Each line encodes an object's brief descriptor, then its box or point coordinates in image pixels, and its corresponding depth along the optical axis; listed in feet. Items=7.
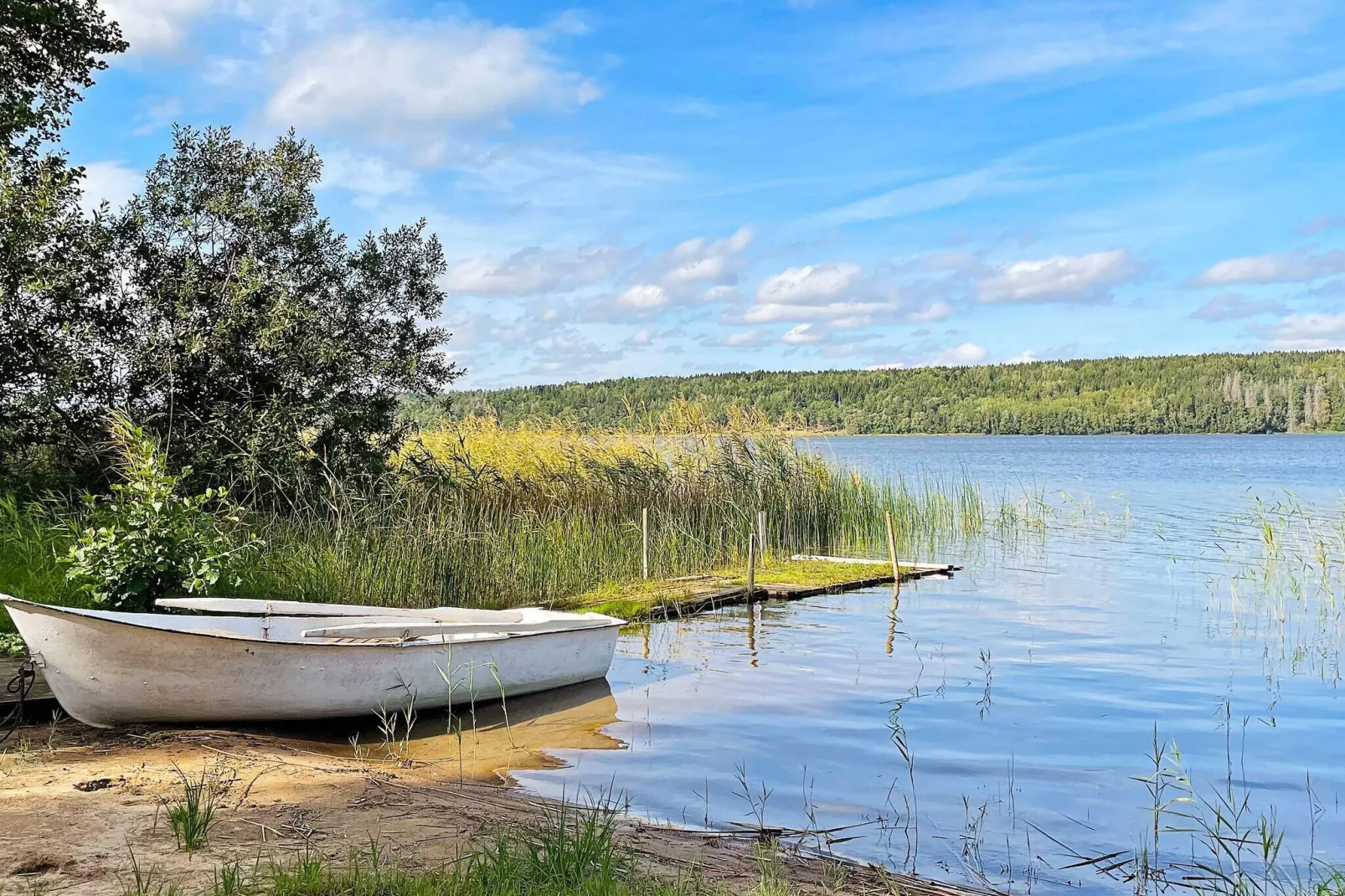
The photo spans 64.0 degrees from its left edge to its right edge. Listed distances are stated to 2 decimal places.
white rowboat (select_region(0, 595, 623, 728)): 21.26
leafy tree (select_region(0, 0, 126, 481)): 38.06
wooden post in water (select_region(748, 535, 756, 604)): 42.14
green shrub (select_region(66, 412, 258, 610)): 25.45
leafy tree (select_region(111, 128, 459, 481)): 40.45
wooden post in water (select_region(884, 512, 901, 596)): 47.83
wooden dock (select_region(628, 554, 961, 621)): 40.34
